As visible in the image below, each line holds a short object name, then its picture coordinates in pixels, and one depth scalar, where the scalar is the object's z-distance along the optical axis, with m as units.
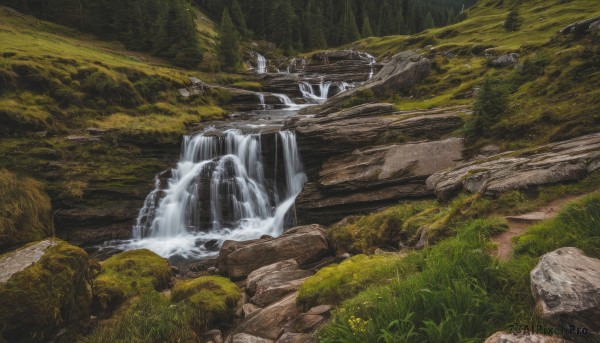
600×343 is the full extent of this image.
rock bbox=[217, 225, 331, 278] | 11.71
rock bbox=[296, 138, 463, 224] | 14.85
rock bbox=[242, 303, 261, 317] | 7.86
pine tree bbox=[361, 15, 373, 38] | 90.81
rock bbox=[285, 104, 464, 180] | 16.84
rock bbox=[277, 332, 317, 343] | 5.07
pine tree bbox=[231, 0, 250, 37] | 78.69
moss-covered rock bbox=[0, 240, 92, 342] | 6.41
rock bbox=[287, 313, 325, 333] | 5.62
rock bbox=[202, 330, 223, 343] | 7.33
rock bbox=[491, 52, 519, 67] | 24.48
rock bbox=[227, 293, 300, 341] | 6.33
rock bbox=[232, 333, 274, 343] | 5.98
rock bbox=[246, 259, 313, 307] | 8.08
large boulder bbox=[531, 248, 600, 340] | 2.83
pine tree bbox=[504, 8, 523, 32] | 40.56
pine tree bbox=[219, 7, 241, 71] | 51.88
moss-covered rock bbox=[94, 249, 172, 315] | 8.79
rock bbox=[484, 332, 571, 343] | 2.80
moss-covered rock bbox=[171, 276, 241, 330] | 7.89
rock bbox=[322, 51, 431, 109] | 26.14
